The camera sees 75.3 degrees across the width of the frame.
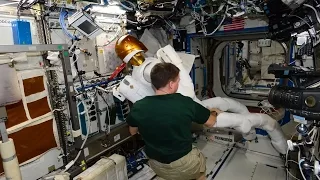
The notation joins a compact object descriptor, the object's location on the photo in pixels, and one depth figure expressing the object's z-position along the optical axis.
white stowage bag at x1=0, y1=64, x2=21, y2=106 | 1.99
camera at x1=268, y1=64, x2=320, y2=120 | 1.68
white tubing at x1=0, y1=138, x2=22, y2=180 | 1.91
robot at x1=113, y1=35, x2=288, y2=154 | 2.55
